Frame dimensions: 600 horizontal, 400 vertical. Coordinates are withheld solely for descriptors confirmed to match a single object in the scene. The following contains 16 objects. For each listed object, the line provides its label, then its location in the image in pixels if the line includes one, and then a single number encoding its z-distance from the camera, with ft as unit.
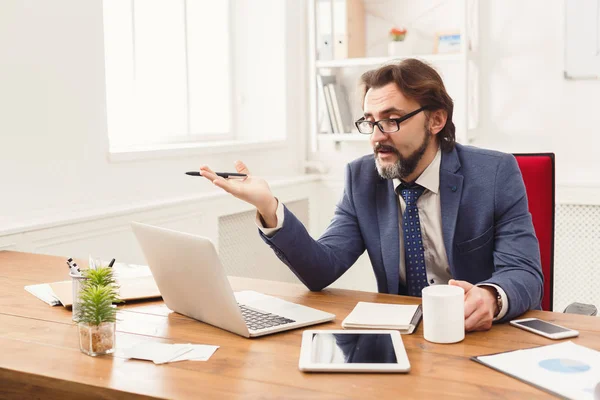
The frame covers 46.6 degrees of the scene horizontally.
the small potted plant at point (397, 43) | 11.37
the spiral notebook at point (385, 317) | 4.49
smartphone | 4.33
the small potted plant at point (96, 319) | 4.06
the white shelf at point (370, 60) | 10.66
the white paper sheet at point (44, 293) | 5.25
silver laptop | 4.39
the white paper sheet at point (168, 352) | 4.01
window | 9.87
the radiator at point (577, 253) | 10.50
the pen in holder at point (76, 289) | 4.22
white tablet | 3.75
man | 5.66
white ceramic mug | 4.19
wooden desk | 3.50
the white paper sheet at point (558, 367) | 3.47
